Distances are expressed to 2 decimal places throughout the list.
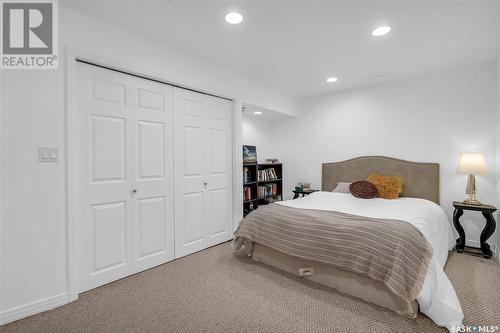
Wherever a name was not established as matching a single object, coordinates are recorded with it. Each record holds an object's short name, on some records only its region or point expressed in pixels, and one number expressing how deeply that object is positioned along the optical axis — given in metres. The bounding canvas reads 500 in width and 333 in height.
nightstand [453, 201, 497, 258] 2.77
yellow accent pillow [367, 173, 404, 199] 3.32
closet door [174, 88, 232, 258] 2.85
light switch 1.87
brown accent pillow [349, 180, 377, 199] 3.27
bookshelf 4.10
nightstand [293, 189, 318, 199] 4.39
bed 1.69
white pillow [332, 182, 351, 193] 3.75
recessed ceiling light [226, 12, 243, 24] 2.10
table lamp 2.92
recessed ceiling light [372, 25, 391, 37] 2.27
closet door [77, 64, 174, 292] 2.14
